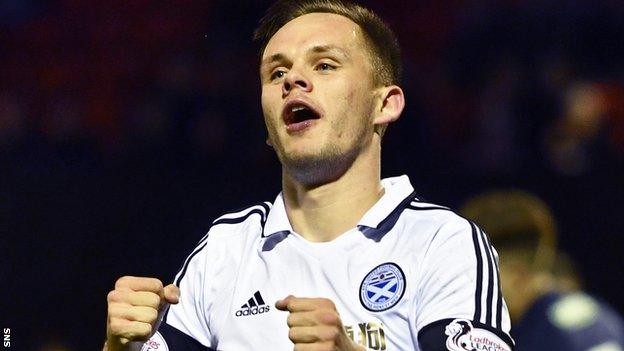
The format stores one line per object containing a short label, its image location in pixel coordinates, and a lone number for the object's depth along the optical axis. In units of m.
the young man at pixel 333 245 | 4.29
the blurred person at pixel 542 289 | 6.59
